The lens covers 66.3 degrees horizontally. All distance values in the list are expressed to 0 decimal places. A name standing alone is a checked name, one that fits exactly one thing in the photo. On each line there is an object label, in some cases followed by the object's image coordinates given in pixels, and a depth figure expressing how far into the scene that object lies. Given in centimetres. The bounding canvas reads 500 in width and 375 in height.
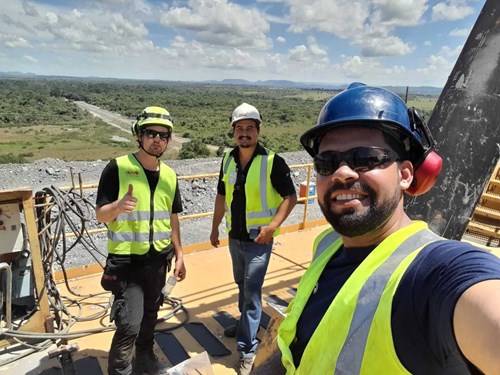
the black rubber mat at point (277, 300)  463
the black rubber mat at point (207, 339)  364
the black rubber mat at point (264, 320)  414
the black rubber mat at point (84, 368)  325
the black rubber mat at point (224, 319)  415
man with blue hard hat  86
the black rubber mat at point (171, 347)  353
